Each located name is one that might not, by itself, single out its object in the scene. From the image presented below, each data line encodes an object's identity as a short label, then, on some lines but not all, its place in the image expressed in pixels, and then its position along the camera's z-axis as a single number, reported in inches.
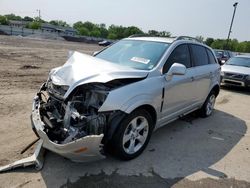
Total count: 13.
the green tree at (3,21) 3689.5
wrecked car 137.9
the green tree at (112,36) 4017.7
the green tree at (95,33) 4571.6
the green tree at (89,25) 5223.9
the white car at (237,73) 423.8
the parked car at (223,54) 822.2
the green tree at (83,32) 4630.4
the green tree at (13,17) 5876.0
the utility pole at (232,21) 1166.6
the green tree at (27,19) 5580.7
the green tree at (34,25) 3720.5
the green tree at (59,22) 5891.7
